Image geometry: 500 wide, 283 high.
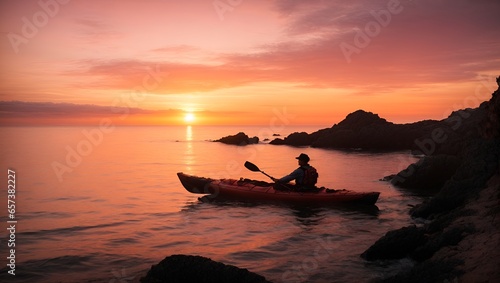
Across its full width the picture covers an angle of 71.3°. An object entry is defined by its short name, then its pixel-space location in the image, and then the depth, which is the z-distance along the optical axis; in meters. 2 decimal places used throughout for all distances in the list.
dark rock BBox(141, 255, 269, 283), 6.07
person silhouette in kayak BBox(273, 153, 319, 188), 14.62
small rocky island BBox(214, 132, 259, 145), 73.81
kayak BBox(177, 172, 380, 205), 14.40
